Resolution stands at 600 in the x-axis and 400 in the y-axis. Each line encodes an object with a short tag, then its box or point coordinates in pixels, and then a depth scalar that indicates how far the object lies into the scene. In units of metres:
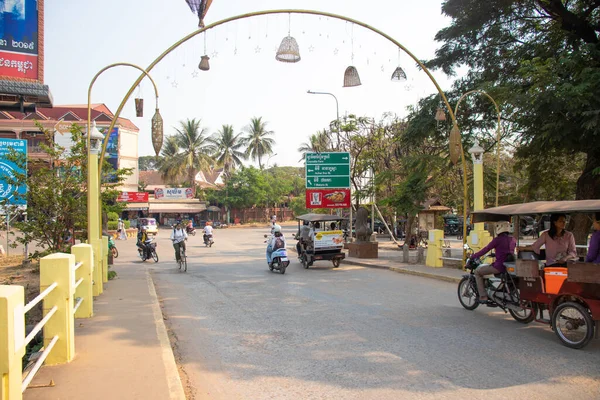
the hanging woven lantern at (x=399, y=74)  14.23
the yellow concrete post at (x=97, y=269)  11.20
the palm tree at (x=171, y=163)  63.56
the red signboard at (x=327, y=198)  23.98
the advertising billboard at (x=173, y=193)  65.92
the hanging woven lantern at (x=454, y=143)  14.89
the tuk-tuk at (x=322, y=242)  18.38
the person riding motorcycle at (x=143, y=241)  22.34
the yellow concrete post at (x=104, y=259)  13.34
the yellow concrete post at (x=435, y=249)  17.39
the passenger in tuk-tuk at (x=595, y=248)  7.20
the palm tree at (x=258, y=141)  68.38
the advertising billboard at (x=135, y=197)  57.38
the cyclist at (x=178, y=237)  17.84
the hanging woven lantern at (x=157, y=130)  12.24
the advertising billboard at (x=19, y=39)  10.05
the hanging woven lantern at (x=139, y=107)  13.03
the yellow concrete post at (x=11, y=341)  3.55
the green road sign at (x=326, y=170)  23.84
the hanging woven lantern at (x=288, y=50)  11.91
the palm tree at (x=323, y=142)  32.66
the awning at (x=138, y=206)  60.29
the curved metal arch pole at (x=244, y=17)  11.24
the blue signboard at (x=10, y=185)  15.42
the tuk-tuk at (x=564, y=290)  6.56
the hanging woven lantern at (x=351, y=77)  13.53
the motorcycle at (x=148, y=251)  22.25
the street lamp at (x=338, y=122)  28.80
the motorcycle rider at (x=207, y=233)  32.09
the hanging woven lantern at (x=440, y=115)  15.30
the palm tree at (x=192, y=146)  63.31
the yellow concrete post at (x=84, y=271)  7.86
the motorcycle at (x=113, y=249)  20.38
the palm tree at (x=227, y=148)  67.38
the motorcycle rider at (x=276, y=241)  16.80
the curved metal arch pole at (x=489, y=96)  15.69
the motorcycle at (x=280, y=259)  16.50
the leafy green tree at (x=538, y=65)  13.64
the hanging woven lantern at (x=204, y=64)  12.22
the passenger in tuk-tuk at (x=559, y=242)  7.90
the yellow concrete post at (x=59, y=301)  5.58
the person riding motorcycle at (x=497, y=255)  8.70
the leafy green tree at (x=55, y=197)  14.87
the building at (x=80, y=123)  46.47
